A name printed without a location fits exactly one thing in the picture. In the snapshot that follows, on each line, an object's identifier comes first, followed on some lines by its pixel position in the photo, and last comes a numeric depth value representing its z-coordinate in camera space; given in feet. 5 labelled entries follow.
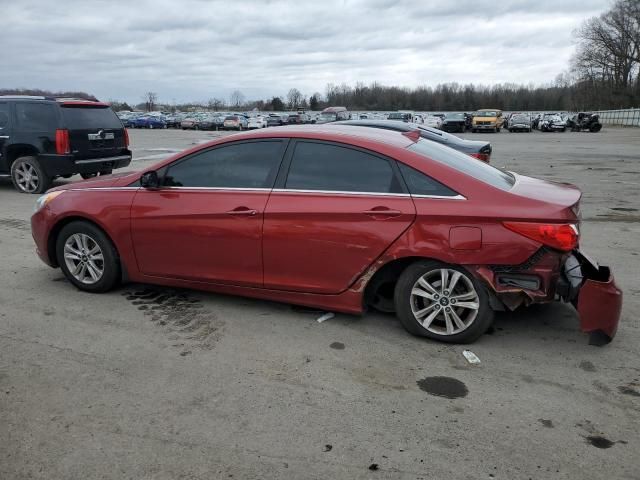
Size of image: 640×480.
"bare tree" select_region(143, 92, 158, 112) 421.59
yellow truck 155.74
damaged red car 12.87
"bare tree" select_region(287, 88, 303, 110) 397.39
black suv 35.73
